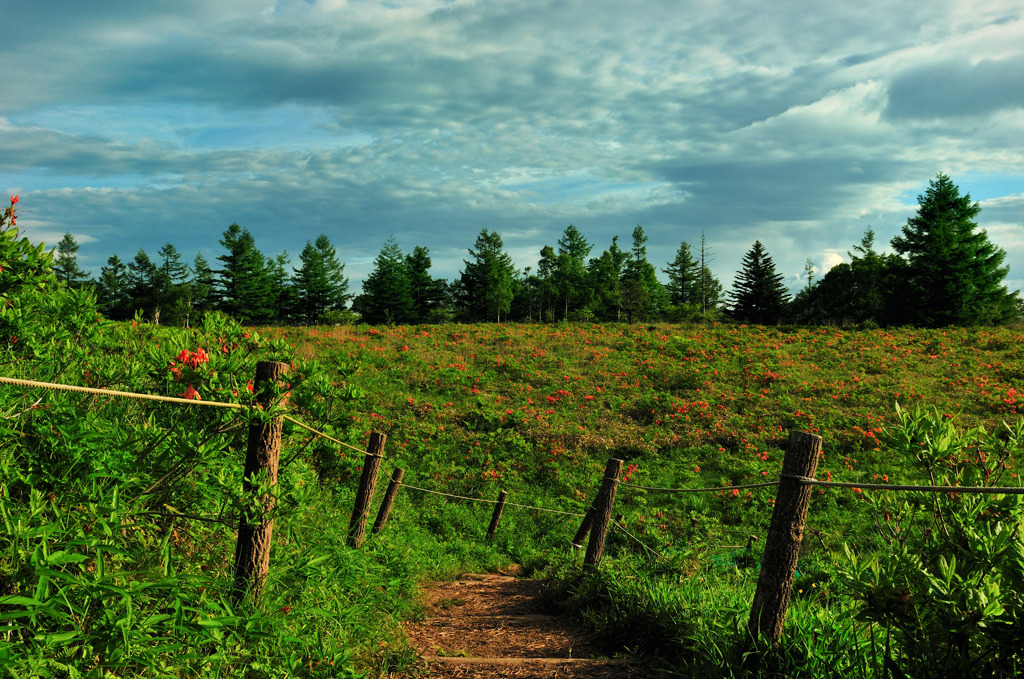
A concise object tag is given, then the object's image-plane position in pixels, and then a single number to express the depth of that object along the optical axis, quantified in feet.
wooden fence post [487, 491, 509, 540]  31.62
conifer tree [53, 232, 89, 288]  186.88
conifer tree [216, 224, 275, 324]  147.23
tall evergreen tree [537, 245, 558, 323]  161.79
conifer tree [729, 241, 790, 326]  152.87
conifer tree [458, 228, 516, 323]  152.87
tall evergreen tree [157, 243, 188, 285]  194.76
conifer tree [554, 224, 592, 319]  155.84
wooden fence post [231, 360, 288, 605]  11.19
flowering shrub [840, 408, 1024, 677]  7.45
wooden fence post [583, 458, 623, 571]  19.47
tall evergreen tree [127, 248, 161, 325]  180.55
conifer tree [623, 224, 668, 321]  157.48
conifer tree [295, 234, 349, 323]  158.30
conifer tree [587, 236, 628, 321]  150.82
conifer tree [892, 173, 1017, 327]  90.12
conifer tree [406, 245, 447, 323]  167.32
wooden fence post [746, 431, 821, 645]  11.04
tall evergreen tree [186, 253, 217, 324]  155.73
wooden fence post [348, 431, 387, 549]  20.63
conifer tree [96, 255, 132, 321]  180.14
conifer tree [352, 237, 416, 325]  156.04
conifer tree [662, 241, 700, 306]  184.96
